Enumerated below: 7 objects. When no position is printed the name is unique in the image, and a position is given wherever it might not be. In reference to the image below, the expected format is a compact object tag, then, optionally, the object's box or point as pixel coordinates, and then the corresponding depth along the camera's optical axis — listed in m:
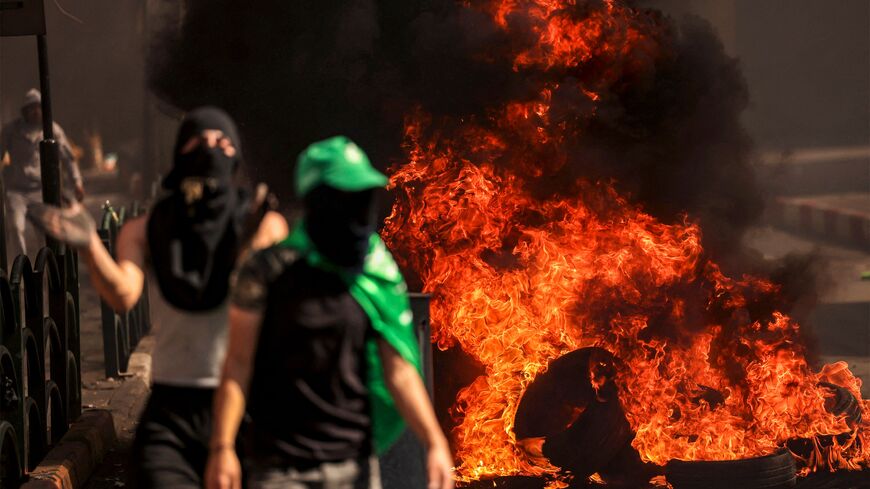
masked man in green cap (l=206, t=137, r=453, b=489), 7.62
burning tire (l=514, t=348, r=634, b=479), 15.22
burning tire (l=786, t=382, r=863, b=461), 15.89
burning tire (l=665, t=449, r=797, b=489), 14.62
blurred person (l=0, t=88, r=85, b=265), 28.02
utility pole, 14.80
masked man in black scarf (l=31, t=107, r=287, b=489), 8.38
